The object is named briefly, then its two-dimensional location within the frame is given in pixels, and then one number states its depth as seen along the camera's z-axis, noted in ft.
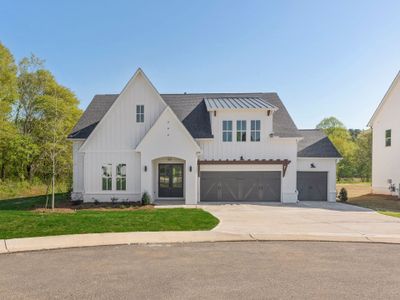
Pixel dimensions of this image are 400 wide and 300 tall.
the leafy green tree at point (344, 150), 176.24
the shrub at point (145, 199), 53.98
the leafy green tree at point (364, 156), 165.68
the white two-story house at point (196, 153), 56.13
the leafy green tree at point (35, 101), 108.99
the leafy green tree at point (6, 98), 95.25
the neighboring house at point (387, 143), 73.56
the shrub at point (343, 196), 66.69
